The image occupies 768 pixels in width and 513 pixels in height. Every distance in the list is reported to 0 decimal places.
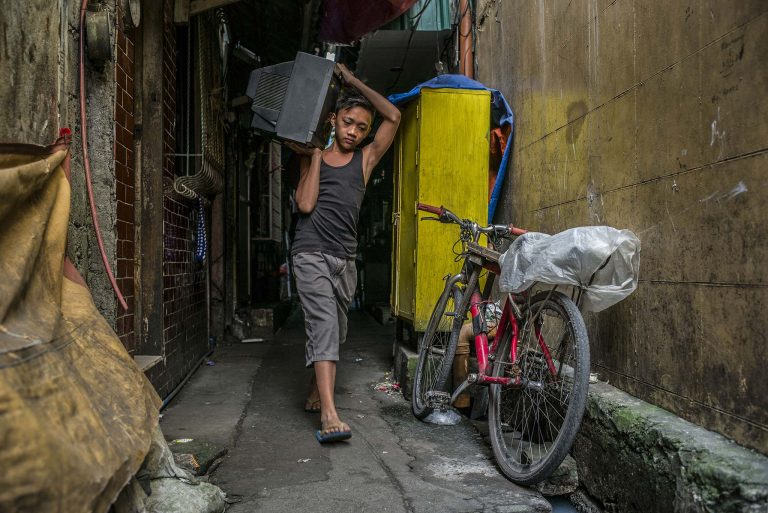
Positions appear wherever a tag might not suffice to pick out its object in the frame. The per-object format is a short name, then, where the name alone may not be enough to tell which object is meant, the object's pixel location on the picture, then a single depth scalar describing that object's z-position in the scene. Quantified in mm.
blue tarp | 4594
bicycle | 2520
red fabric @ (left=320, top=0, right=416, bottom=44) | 5855
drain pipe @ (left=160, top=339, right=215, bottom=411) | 4148
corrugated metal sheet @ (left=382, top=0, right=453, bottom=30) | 6719
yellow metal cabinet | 4523
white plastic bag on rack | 2596
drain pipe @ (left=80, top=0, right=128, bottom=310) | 2510
